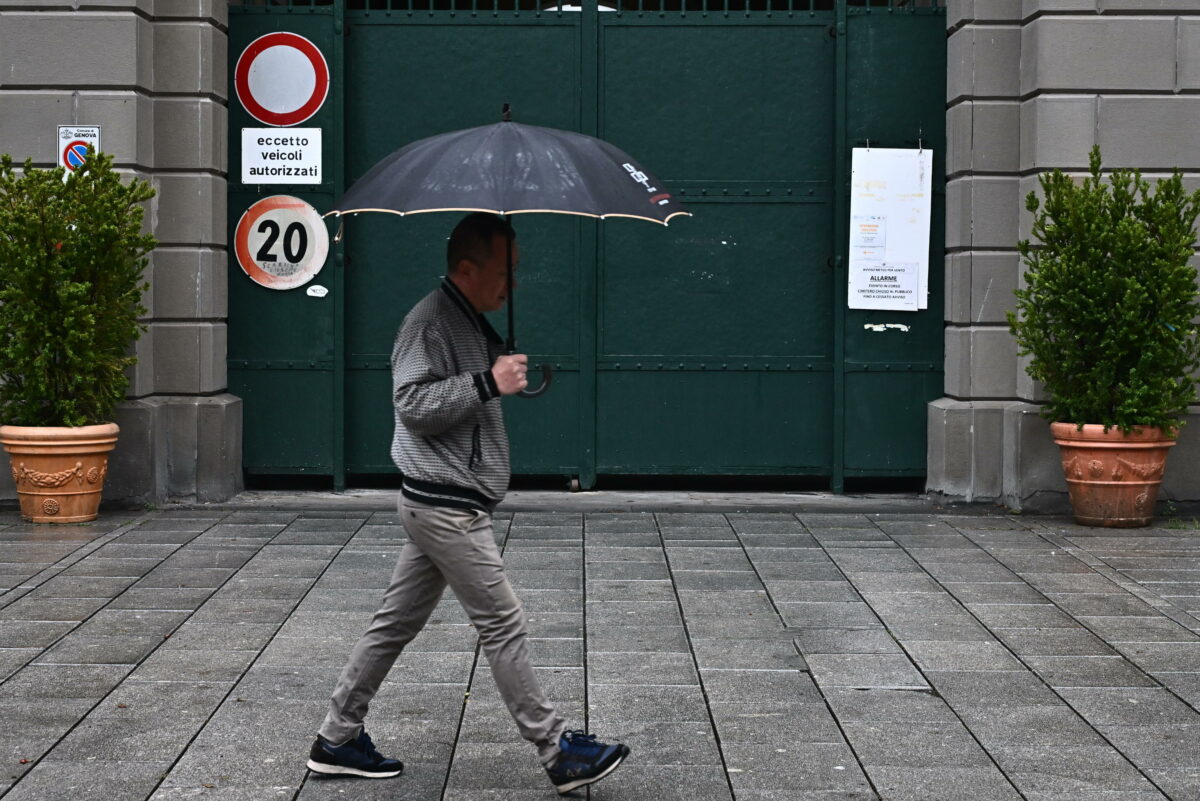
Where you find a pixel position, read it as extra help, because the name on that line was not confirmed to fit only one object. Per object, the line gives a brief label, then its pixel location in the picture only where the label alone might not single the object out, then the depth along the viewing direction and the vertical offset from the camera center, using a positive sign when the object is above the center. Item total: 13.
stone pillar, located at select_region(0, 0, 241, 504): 10.40 +1.08
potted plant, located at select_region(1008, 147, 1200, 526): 9.70 -0.04
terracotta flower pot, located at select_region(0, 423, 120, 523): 9.80 -0.99
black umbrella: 4.54 +0.41
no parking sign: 10.40 +1.13
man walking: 4.72 -0.59
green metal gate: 11.19 +0.48
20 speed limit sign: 11.15 +0.51
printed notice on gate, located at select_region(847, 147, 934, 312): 11.15 +0.66
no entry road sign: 11.13 +1.68
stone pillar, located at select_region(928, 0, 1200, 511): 10.38 +1.19
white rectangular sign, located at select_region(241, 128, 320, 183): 11.11 +1.12
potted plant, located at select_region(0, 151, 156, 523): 9.62 -0.06
